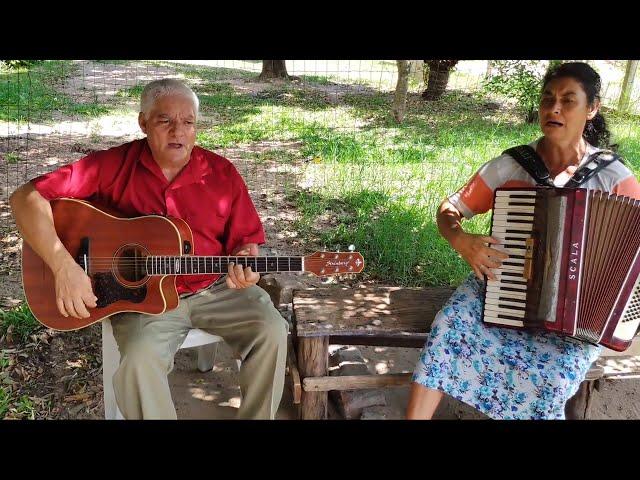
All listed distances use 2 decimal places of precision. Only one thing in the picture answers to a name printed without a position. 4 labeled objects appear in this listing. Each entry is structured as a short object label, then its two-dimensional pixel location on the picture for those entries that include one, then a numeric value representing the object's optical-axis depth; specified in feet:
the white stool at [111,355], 8.66
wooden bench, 8.91
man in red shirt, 8.06
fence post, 28.99
